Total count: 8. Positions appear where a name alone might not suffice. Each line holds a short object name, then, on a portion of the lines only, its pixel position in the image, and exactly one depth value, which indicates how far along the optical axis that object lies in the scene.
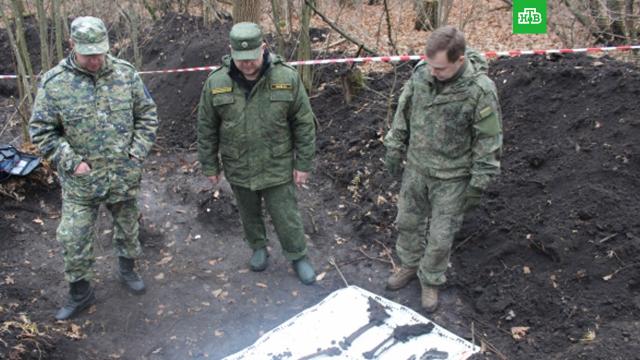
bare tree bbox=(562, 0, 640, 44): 7.97
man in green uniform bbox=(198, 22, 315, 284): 4.06
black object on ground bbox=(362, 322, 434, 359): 4.03
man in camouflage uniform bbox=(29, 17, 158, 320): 3.84
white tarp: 3.95
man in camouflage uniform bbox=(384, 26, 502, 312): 3.68
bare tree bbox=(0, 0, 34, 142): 6.27
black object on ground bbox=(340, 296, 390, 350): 4.08
